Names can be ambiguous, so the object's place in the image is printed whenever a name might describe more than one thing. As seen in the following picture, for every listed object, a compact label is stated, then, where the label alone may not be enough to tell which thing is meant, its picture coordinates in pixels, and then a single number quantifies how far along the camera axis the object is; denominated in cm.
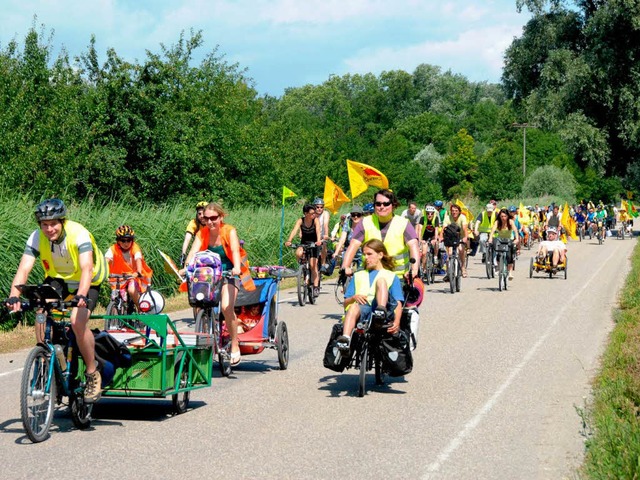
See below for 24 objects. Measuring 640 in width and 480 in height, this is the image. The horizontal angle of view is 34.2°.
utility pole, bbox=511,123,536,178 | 8281
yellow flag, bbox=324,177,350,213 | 2645
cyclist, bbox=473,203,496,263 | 2789
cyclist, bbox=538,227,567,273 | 2678
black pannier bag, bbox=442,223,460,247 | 2427
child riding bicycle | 1326
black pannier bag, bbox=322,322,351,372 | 953
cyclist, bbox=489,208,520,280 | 2459
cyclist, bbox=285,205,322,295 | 1922
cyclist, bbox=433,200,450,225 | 2531
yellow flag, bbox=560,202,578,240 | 5115
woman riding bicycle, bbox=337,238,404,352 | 961
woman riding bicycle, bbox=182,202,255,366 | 1042
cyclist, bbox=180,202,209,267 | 1429
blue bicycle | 735
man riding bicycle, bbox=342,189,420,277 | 1073
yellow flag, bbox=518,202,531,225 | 4412
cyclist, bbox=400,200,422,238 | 2327
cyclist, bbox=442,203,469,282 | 2531
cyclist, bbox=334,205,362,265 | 1872
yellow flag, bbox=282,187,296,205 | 2453
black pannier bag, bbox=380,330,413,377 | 970
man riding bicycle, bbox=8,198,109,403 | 767
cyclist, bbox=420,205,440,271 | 2419
